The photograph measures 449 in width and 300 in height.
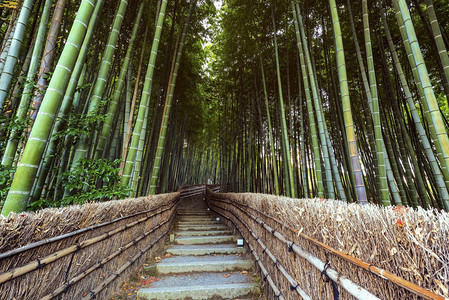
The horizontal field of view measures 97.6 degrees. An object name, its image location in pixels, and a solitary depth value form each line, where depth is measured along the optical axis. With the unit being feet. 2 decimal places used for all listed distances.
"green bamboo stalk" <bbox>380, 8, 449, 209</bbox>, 7.19
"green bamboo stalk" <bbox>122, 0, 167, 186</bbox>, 8.26
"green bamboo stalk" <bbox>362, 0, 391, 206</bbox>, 7.34
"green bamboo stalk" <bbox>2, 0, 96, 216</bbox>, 4.53
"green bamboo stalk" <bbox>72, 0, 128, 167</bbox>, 7.48
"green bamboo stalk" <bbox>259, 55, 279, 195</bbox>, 14.65
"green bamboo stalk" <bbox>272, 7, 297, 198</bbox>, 11.59
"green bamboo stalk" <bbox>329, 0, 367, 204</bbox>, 6.84
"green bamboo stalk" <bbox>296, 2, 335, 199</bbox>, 9.19
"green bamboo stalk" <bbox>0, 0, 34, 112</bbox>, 6.70
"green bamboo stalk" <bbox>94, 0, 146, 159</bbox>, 8.14
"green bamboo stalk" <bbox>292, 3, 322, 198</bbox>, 9.64
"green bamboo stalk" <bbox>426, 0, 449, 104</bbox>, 7.06
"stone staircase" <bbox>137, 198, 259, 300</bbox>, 6.02
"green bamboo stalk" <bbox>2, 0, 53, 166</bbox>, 6.49
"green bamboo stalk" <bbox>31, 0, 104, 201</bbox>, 6.62
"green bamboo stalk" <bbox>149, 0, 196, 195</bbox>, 10.91
